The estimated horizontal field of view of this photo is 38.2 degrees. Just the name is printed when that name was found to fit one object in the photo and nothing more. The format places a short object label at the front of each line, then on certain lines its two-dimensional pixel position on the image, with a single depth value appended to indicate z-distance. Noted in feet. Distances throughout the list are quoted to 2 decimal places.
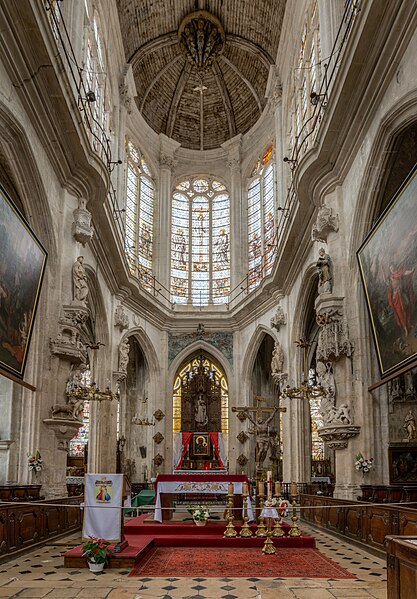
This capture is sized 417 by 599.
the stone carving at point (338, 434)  38.32
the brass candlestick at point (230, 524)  33.40
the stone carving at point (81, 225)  45.03
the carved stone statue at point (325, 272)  42.47
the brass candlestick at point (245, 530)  33.60
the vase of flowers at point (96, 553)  25.90
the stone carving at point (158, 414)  74.95
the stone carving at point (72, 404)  40.04
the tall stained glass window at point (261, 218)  76.13
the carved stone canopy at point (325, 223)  43.19
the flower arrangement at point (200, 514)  36.96
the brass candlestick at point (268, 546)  30.55
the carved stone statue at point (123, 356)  65.00
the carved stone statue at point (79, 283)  43.80
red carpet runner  25.66
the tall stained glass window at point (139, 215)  76.43
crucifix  61.02
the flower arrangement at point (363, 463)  36.88
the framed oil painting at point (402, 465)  37.58
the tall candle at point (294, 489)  33.37
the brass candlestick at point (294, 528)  33.04
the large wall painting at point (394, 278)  28.35
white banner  28.60
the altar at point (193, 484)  39.55
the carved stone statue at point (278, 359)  63.52
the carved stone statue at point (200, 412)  76.69
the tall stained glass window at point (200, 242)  84.33
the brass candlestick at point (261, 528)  33.24
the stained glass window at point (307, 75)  52.85
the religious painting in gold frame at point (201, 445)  73.20
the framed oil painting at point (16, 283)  30.30
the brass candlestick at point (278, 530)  33.01
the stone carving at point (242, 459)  72.90
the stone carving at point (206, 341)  79.41
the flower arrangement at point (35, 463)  37.27
